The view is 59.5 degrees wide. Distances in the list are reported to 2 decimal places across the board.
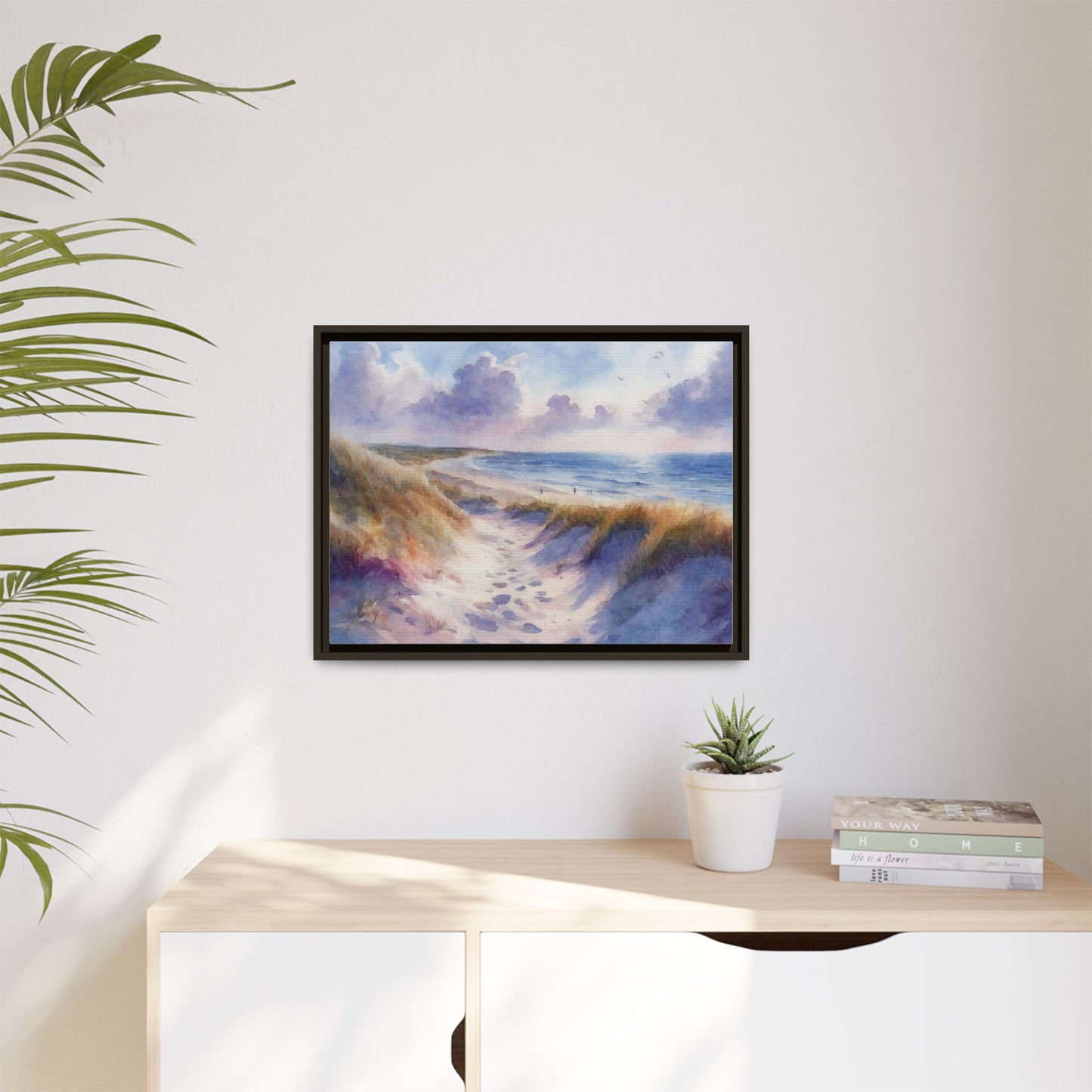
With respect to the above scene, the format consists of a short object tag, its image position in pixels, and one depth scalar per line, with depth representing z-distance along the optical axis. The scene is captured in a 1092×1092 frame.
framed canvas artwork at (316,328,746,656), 1.78
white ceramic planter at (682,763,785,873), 1.55
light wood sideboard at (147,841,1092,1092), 1.36
